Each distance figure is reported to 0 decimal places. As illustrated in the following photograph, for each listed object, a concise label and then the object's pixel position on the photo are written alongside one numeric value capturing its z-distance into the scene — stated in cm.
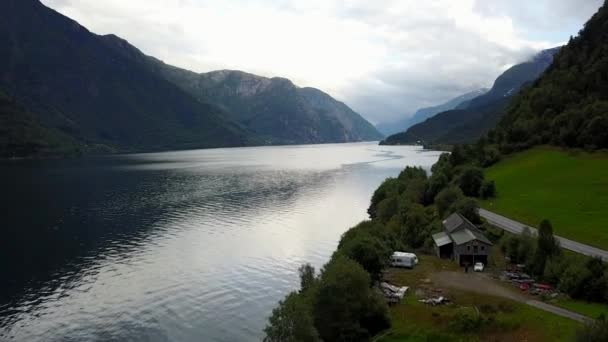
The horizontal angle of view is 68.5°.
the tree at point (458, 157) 15350
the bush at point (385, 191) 12284
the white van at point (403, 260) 6994
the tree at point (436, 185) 11956
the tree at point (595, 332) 3327
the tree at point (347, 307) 4716
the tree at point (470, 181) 11529
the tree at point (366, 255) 6007
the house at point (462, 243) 7088
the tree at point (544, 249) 6113
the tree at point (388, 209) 10294
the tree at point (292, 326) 4072
